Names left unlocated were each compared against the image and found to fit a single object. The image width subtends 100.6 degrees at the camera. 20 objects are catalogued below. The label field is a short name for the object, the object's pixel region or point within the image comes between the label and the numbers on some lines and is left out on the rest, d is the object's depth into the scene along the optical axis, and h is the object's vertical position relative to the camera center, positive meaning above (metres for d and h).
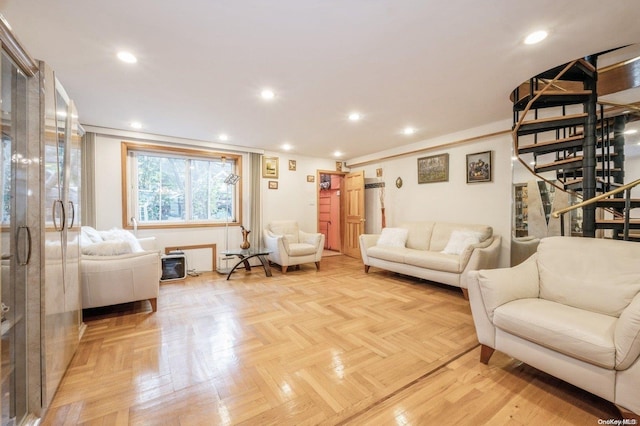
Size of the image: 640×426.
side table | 4.19 -0.67
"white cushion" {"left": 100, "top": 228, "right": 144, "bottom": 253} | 3.12 -0.30
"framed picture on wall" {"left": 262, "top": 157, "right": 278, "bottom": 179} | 5.31 +0.90
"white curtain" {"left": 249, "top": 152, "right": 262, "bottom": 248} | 5.08 +0.23
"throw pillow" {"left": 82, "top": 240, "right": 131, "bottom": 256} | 2.59 -0.35
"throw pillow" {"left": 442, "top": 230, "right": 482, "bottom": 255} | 3.64 -0.42
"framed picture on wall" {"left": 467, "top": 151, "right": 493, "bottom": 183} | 3.87 +0.65
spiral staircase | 2.35 +0.69
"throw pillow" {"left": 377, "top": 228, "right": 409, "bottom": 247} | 4.49 -0.46
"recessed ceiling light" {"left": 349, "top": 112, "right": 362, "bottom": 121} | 3.35 +1.23
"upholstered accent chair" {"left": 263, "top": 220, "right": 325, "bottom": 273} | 4.54 -0.60
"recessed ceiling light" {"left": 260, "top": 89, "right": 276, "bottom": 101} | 2.69 +1.22
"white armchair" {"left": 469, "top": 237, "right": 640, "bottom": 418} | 1.32 -0.64
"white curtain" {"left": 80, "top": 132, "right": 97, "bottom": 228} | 3.74 +0.48
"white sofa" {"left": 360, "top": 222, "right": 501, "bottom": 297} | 3.35 -0.59
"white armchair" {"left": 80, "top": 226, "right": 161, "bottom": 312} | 2.51 -0.59
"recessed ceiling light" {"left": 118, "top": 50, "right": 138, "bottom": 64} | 2.03 +1.22
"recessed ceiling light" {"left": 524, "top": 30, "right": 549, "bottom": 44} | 1.78 +1.19
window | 4.27 +0.45
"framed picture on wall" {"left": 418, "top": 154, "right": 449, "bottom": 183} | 4.45 +0.73
